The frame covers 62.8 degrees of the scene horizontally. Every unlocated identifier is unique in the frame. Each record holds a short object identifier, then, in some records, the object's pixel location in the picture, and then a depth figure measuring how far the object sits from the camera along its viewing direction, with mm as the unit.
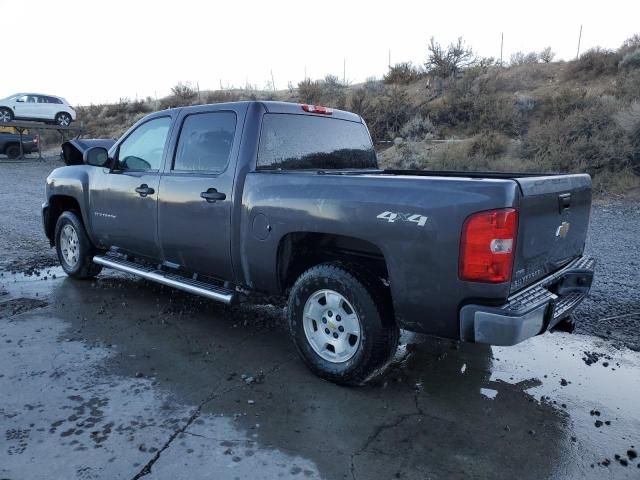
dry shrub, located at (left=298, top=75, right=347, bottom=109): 25109
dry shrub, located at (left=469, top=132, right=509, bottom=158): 14289
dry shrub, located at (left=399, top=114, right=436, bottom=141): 18453
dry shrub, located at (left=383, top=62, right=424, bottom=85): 27344
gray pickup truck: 3023
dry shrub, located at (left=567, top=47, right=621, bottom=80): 21250
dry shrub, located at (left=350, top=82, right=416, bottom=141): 19797
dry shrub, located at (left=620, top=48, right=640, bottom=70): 19734
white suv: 26578
